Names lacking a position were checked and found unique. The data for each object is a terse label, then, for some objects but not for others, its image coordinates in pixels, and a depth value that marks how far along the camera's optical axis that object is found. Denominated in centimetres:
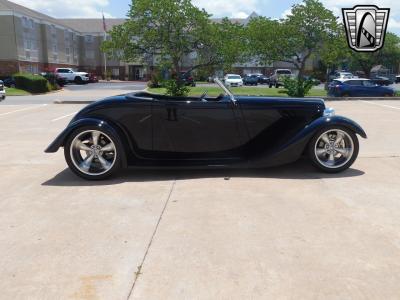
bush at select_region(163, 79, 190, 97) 1817
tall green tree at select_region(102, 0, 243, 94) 2880
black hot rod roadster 518
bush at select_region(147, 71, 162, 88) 3412
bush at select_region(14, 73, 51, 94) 2994
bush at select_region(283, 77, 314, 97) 1906
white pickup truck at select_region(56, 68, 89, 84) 4611
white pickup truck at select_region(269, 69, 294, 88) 3845
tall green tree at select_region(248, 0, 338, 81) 2531
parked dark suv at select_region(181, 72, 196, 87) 3546
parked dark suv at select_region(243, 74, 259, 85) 4847
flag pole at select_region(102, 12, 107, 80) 6334
